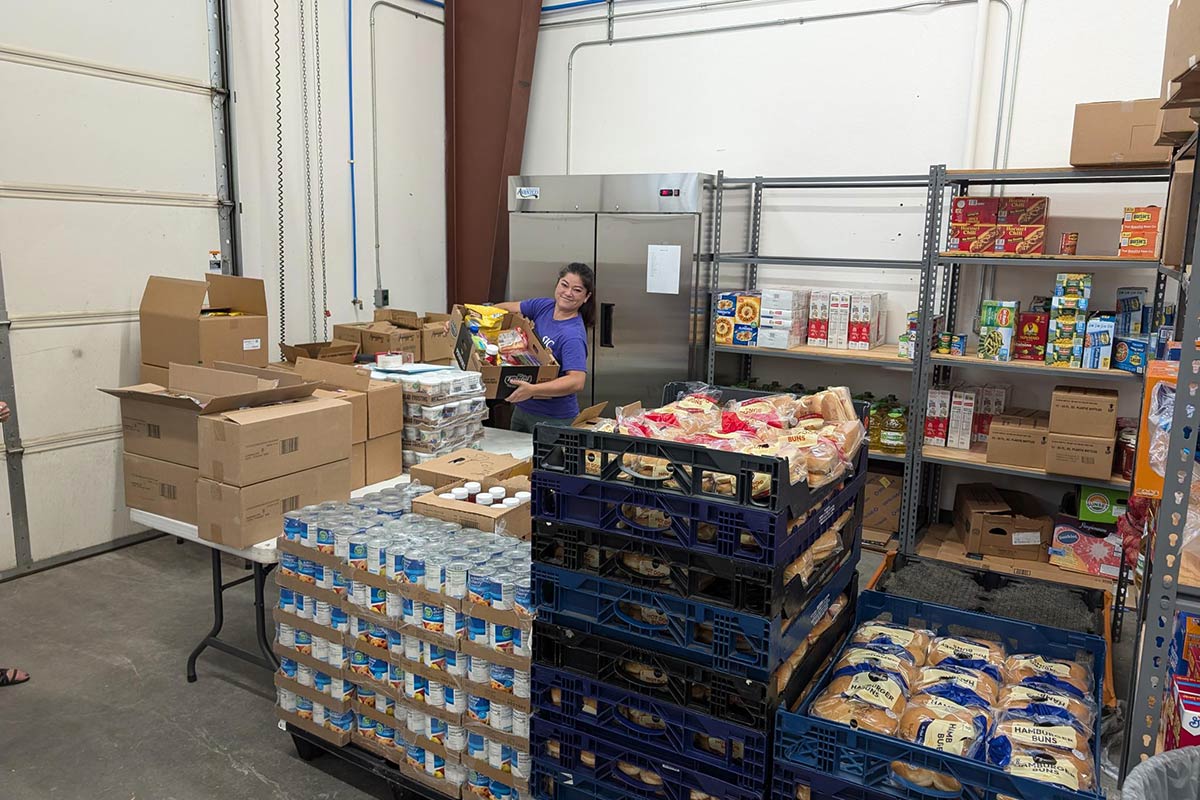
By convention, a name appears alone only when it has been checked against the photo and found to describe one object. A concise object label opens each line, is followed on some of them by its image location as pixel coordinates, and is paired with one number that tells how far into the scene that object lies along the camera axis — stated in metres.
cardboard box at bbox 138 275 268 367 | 3.68
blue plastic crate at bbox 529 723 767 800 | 1.52
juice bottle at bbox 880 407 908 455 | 4.14
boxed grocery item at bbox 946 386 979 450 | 4.03
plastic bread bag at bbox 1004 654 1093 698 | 1.64
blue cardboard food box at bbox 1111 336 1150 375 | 3.47
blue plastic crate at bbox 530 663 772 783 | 1.46
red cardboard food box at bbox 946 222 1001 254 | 3.76
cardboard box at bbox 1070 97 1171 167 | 3.27
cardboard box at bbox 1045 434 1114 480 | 3.58
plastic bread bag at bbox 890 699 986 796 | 1.36
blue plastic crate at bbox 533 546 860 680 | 1.43
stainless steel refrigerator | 4.55
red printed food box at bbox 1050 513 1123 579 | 3.77
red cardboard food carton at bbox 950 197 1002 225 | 3.76
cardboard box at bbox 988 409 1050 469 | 3.76
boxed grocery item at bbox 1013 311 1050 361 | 3.74
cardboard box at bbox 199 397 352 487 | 2.35
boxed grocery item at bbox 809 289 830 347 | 4.38
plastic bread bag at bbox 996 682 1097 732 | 1.51
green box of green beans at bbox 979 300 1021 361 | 3.78
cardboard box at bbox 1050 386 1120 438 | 3.57
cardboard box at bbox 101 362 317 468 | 2.57
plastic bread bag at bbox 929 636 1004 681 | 1.70
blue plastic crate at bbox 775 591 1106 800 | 1.30
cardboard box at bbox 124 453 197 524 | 2.59
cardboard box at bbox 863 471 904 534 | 4.29
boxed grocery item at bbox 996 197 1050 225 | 3.66
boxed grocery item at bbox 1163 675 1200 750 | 1.34
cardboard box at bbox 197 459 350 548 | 2.38
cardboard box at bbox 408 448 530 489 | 2.64
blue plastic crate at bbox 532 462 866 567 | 1.39
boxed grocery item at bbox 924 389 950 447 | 4.07
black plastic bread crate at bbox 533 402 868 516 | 1.39
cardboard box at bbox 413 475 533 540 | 2.27
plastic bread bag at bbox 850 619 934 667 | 1.78
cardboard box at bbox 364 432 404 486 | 2.97
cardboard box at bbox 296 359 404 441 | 2.91
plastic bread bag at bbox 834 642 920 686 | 1.67
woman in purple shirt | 3.55
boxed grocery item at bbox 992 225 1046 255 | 3.65
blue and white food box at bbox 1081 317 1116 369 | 3.55
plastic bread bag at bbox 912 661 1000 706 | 1.59
